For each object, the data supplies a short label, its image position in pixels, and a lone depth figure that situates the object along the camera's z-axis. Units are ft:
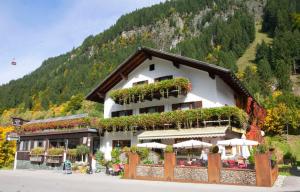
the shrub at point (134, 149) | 49.89
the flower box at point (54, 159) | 77.05
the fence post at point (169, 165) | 45.38
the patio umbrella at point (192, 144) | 52.41
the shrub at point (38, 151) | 80.97
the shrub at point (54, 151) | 76.27
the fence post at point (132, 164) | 49.37
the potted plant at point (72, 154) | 73.64
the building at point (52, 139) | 75.42
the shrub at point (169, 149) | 45.92
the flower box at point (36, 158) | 80.96
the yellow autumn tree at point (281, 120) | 126.16
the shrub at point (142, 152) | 49.82
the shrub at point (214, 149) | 42.55
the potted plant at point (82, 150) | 72.74
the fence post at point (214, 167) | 41.27
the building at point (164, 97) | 61.19
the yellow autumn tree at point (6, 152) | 96.90
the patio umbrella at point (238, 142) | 50.90
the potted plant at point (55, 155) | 76.47
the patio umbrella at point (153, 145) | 58.94
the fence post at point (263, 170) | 37.53
